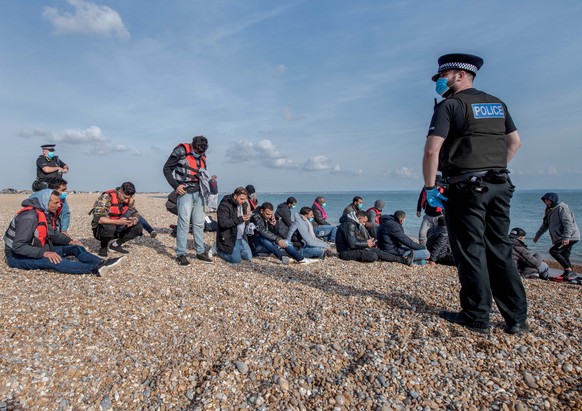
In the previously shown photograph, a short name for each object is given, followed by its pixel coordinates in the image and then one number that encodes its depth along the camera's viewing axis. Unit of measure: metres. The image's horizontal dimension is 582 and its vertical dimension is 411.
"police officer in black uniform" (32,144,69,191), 8.63
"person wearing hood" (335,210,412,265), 9.28
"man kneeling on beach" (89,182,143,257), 8.06
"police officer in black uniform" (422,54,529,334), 3.70
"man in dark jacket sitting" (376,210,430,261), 9.33
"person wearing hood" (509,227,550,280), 8.85
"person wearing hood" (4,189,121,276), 5.92
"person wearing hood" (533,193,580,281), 9.14
